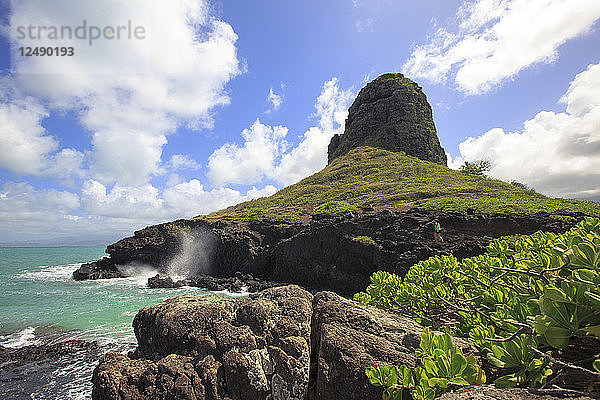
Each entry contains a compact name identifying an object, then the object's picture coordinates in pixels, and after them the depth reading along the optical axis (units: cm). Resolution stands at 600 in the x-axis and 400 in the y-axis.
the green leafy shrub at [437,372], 186
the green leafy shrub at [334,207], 3347
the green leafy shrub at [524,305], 164
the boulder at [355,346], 283
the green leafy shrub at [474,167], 6077
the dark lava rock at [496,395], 154
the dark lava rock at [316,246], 2173
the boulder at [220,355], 327
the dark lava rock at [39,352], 1275
